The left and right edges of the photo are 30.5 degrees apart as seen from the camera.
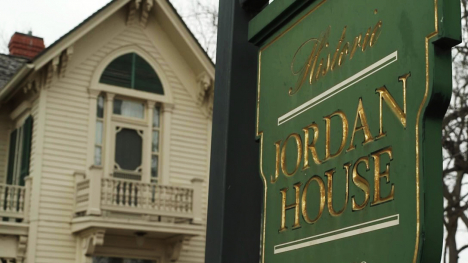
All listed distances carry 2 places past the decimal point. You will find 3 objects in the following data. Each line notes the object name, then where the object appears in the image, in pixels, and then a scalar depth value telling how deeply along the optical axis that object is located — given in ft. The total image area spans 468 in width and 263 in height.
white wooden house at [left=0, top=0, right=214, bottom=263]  64.18
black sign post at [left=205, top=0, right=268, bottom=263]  12.55
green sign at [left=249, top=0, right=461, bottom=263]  8.51
